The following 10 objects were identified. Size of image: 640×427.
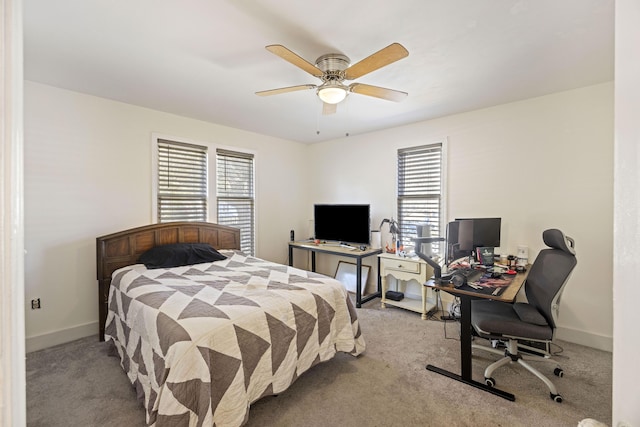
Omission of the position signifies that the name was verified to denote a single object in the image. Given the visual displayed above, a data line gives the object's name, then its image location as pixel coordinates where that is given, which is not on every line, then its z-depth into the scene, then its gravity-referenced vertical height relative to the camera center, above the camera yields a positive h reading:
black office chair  2.03 -0.83
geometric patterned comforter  1.54 -0.84
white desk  3.46 -0.82
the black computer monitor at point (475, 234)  3.02 -0.26
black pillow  3.00 -0.52
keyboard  2.36 -0.58
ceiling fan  1.82 +0.98
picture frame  4.36 -1.04
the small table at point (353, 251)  3.86 -0.61
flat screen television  4.22 -0.21
